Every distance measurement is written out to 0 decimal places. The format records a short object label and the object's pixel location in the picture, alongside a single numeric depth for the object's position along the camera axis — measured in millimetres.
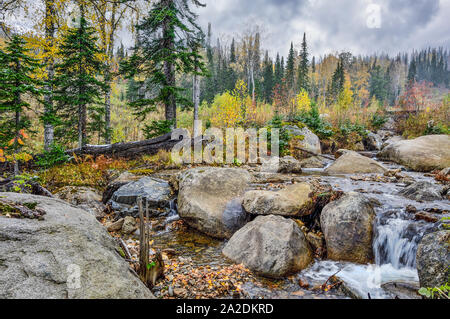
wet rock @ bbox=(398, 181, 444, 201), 4598
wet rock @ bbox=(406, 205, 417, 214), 3947
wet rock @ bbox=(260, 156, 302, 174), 8641
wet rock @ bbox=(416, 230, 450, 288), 2547
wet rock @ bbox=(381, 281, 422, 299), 2803
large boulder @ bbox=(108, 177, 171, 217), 5590
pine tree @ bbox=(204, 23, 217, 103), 40606
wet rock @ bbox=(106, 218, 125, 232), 4707
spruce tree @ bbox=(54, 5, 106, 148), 8781
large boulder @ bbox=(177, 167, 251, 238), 4609
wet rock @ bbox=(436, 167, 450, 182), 6063
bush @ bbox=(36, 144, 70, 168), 6836
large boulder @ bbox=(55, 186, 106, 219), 5422
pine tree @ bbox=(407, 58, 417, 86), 63406
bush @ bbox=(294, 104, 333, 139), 13180
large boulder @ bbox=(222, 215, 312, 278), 3270
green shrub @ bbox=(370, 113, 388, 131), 16406
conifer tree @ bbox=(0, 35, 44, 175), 5039
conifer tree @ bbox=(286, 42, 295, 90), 29611
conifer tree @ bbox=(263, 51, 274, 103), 42281
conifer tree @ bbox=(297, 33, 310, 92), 34834
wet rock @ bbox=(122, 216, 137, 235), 4750
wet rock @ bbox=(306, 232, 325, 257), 3845
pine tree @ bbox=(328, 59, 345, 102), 30194
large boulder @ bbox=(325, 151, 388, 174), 7852
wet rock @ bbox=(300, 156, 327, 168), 9805
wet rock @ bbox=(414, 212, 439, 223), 3594
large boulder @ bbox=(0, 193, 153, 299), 1525
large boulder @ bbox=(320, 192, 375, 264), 3652
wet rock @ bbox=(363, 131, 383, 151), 13516
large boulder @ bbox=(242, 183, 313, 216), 4383
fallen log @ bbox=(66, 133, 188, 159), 8570
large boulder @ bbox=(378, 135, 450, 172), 7789
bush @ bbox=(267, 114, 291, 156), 10939
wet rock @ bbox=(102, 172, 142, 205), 6113
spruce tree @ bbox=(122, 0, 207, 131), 9773
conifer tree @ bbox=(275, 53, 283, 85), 44091
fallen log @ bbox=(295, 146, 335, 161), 10355
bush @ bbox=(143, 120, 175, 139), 9930
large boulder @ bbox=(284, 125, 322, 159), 11250
